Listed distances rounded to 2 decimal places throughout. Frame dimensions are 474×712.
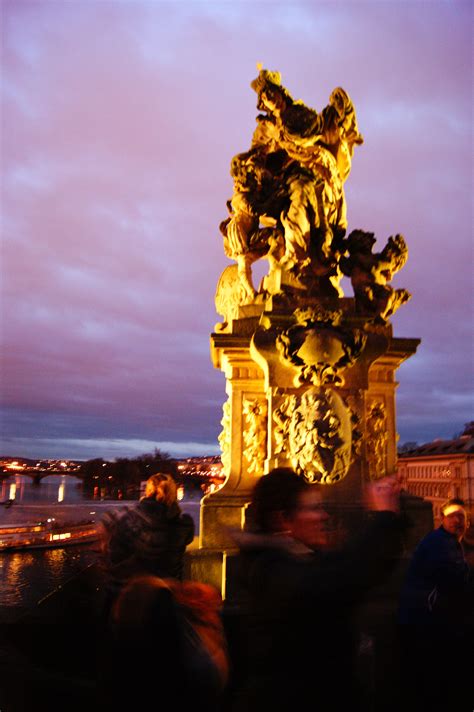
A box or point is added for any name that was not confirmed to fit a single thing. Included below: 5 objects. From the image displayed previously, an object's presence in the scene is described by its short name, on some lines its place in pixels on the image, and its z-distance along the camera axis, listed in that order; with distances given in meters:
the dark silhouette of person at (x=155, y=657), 1.73
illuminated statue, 5.31
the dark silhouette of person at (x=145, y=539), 2.20
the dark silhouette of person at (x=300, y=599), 1.81
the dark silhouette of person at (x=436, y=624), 3.17
